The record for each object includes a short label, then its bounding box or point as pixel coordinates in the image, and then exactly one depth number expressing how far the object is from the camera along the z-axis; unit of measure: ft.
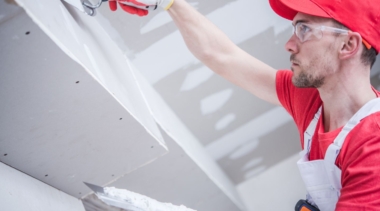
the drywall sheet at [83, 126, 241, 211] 5.99
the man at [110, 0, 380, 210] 4.18
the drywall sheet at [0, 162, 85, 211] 3.98
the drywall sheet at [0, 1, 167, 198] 3.27
